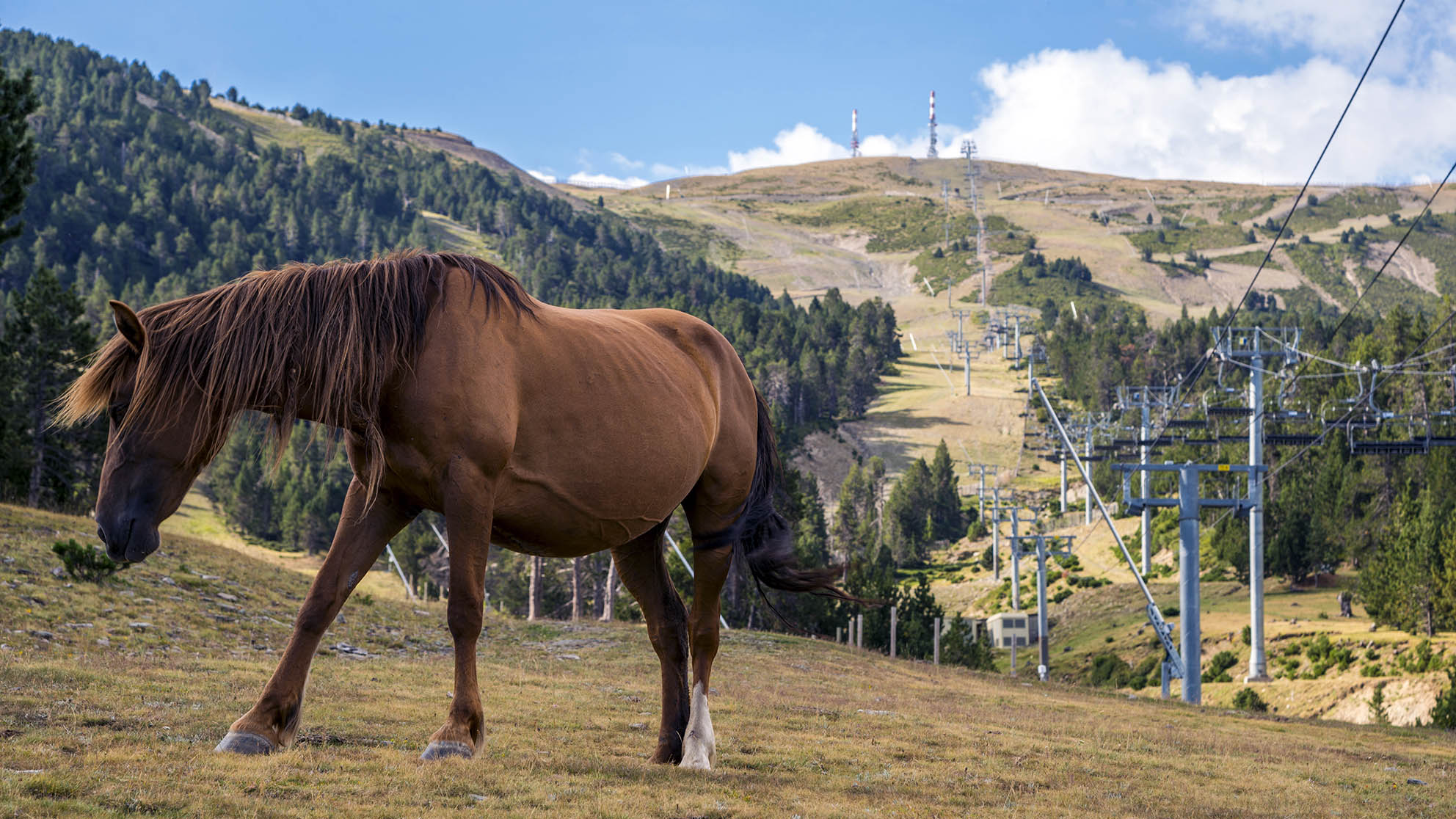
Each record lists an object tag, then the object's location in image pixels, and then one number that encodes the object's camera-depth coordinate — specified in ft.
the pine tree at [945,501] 354.74
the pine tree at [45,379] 120.37
